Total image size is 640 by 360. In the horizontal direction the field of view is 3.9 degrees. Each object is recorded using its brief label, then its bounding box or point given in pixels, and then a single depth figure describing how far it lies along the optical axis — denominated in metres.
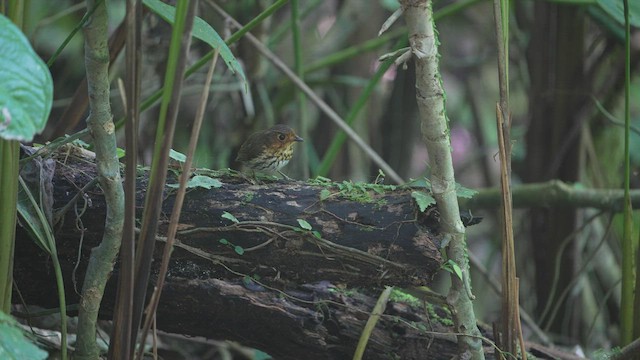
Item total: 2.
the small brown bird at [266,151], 11.45
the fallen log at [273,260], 11.02
